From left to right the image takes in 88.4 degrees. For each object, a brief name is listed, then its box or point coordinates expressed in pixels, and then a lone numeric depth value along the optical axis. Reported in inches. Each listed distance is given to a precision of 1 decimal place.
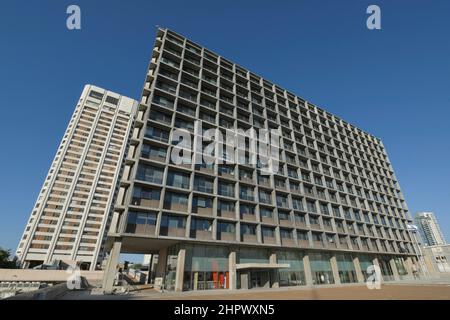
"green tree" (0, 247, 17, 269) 2252.7
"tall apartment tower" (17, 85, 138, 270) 2891.2
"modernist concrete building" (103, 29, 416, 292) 1030.4
